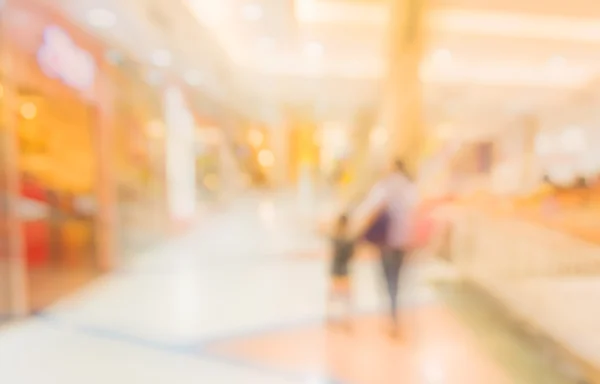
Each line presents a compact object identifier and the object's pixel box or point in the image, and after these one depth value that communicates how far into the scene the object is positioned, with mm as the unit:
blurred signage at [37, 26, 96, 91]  3346
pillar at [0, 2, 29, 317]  3102
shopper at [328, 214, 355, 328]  2920
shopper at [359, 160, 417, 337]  2650
